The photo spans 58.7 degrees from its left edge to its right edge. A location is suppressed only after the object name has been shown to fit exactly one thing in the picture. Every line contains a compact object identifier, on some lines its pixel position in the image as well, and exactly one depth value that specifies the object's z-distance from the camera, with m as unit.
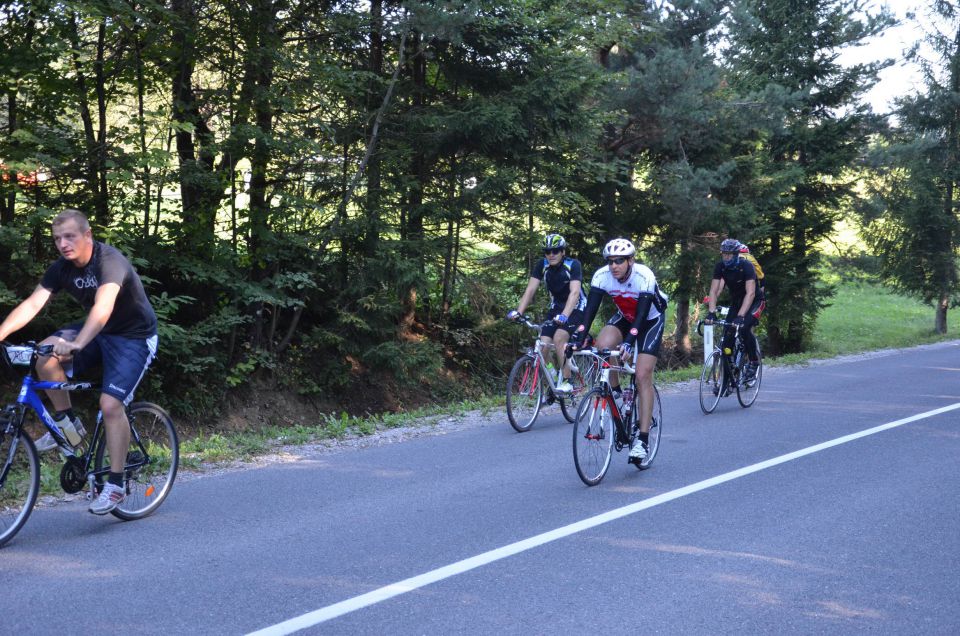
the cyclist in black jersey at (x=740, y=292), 10.89
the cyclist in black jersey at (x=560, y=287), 9.76
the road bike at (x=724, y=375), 10.96
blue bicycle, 5.21
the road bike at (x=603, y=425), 6.96
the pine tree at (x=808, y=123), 25.41
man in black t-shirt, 5.33
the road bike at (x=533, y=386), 9.60
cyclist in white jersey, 7.38
